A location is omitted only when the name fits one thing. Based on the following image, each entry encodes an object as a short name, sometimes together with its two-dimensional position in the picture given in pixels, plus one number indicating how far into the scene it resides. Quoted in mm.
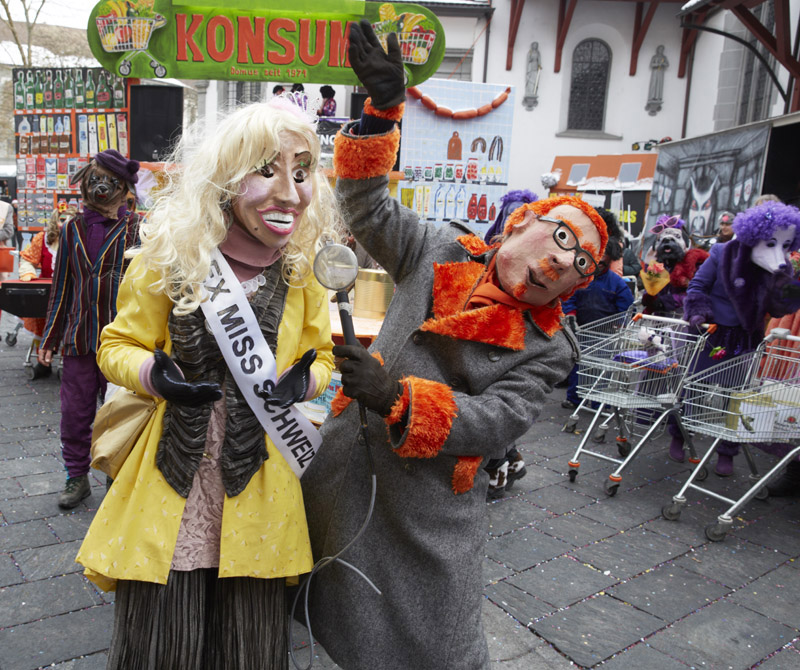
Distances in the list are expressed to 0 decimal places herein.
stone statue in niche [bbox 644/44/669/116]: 18312
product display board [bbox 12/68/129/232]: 8039
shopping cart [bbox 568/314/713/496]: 4812
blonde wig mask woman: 1817
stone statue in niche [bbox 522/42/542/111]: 18234
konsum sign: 4098
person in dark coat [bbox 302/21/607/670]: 1909
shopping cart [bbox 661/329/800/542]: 4152
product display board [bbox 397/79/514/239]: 6406
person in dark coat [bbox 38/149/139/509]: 3865
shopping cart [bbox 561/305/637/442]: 5488
